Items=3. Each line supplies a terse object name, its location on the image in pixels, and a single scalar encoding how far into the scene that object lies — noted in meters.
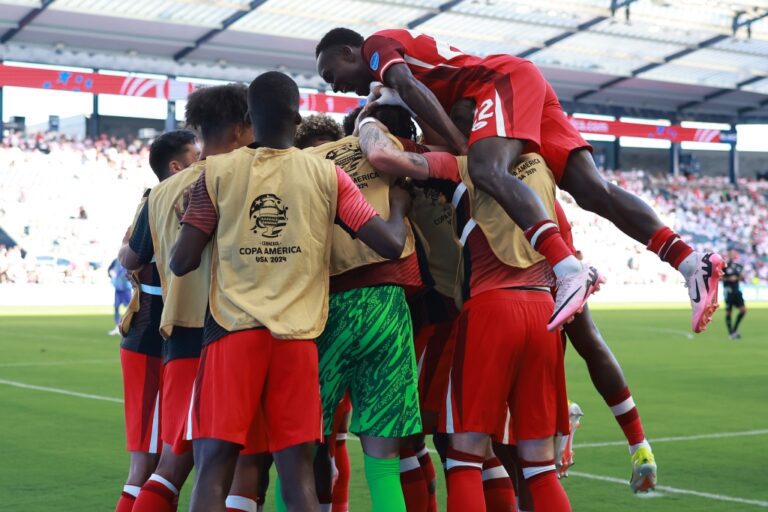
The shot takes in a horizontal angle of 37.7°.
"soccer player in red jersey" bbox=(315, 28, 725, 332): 4.52
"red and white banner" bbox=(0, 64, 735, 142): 34.84
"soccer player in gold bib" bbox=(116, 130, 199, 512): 5.03
